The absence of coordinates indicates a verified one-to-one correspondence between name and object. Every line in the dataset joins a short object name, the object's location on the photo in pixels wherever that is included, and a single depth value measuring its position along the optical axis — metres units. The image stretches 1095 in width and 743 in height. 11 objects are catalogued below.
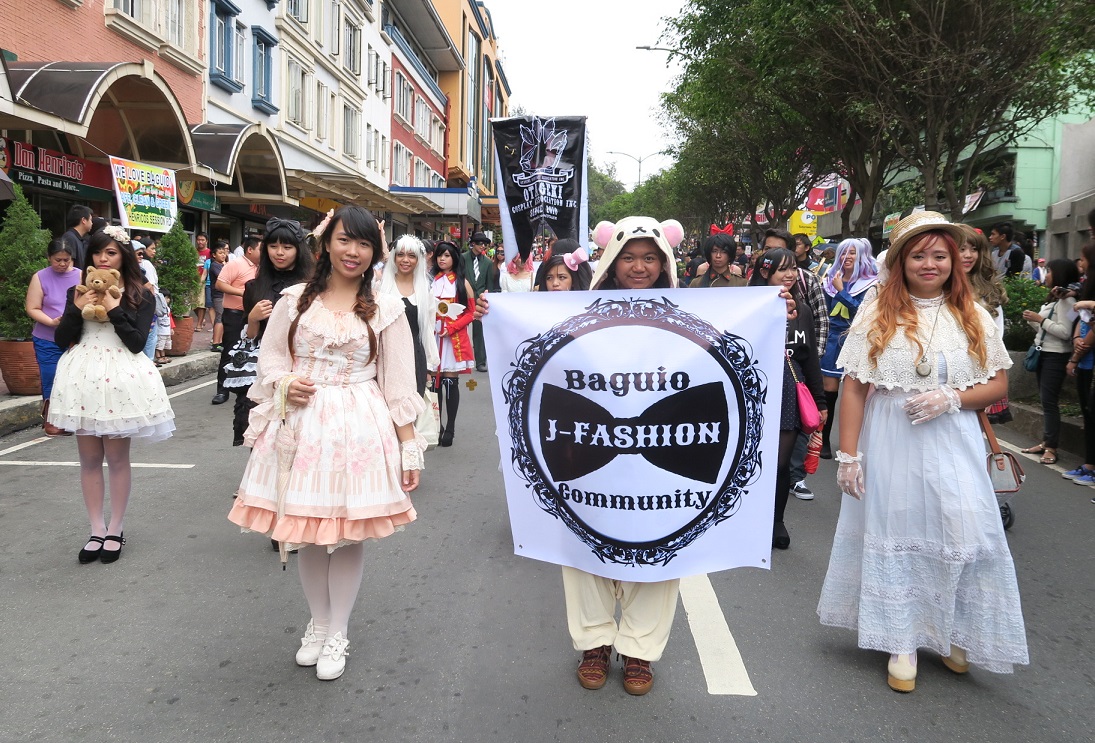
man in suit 13.71
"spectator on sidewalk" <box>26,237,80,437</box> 6.46
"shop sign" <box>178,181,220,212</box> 18.16
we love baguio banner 11.27
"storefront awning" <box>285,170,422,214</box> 23.39
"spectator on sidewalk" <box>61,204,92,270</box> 7.94
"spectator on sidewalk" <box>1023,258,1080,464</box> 7.43
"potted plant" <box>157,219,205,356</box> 12.63
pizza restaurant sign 13.09
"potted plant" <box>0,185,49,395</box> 9.05
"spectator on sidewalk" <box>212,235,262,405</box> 7.61
